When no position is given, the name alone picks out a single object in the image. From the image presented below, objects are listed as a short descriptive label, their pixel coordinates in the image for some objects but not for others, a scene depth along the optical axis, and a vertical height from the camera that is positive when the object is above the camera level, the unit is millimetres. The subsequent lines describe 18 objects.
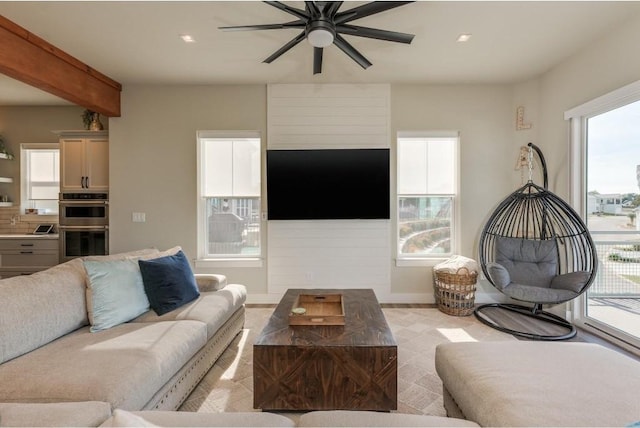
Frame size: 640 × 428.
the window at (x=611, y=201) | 2750 +120
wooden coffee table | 1775 -986
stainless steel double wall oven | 4039 -171
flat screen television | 3818 +347
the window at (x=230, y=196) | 4039 +194
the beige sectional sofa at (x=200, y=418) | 1108 -801
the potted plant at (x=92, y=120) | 4105 +1236
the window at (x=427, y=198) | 4066 +187
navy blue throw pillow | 2303 -592
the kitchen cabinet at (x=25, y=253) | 4383 -646
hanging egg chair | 2979 -491
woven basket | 3502 -944
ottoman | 1121 -752
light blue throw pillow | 2016 -594
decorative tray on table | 2068 -770
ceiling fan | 1878 +1268
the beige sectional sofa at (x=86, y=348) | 1365 -786
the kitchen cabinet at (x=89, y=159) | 4078 +692
